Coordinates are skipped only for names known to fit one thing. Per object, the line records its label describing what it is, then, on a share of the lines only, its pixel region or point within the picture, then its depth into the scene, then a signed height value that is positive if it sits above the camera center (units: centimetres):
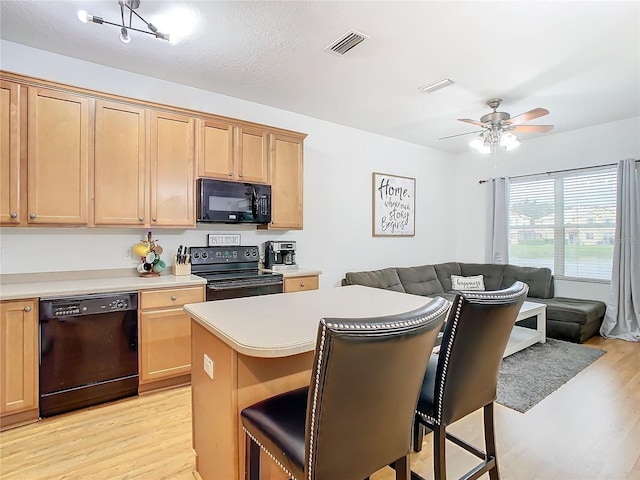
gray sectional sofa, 414 -66
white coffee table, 368 -108
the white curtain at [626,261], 419 -27
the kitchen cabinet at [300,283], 339 -46
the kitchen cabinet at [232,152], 315 +80
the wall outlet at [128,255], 305 -17
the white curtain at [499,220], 541 +29
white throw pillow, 498 -65
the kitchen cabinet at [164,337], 268 -79
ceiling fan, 339 +109
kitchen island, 129 -51
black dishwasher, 235 -81
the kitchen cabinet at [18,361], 221 -81
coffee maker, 373 -20
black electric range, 298 -36
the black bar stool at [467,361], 130 -49
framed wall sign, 496 +48
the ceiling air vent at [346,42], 241 +140
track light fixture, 200 +131
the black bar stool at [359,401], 91 -47
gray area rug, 274 -122
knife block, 314 -29
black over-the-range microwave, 310 +33
